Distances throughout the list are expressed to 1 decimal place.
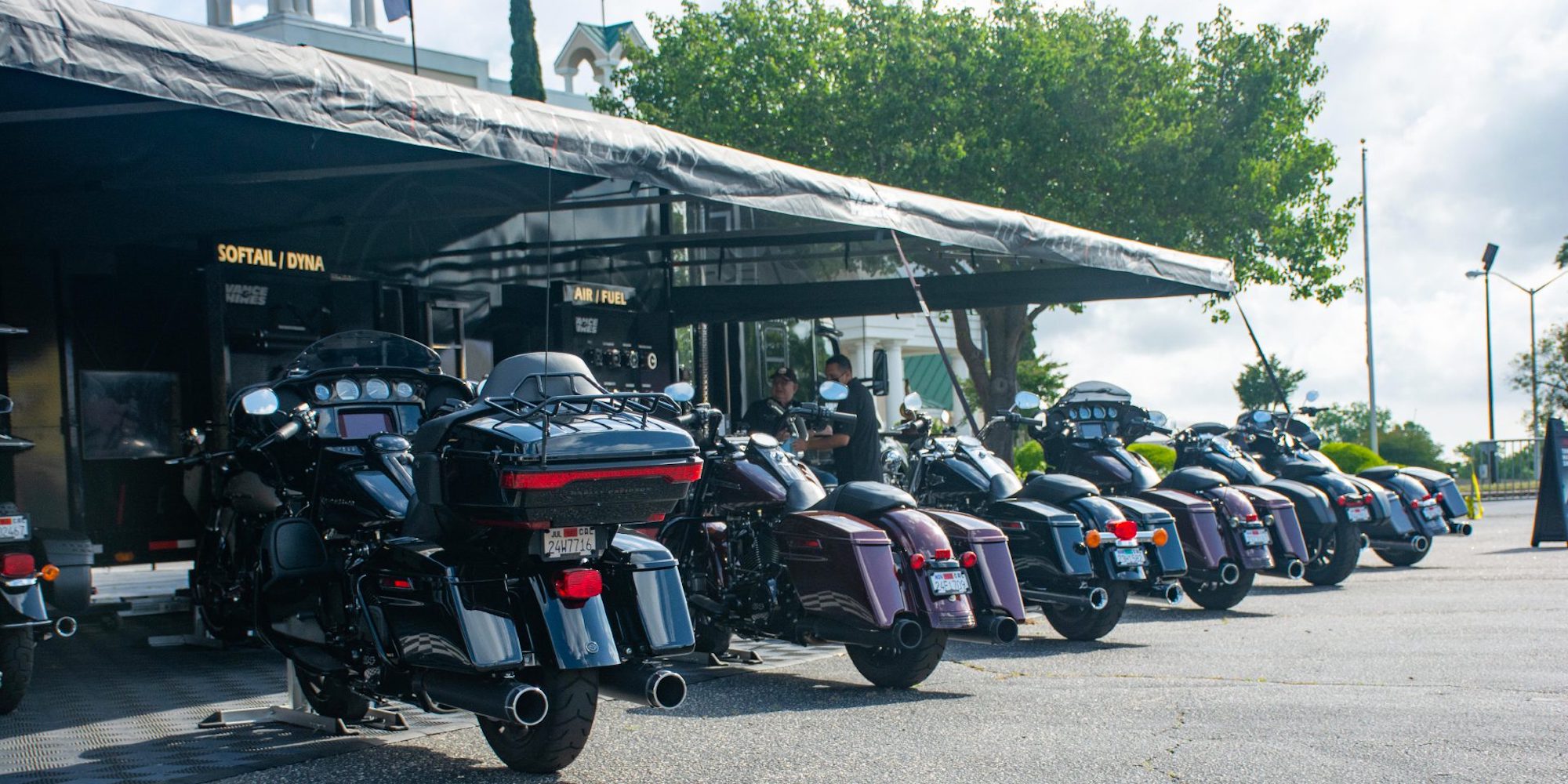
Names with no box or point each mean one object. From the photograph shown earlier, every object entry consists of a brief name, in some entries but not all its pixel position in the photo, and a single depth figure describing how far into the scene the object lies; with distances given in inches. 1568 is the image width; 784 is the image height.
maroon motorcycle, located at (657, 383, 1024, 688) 275.7
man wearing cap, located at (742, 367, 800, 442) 344.2
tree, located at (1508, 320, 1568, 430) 2078.0
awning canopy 262.4
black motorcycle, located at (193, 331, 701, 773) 198.7
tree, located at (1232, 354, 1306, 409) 2461.9
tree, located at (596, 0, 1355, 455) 1016.9
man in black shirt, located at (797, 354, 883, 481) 377.1
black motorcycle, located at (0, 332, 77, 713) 265.9
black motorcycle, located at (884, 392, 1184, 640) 346.0
